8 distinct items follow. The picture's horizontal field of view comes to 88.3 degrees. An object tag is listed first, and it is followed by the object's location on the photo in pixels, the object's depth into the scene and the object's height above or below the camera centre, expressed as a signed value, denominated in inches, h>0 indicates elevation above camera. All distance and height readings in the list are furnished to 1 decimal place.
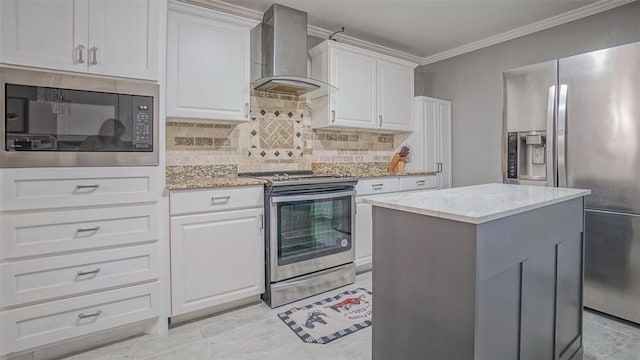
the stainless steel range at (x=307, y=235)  98.0 -18.9
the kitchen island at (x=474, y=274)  44.3 -14.9
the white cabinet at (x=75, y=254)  66.6 -17.3
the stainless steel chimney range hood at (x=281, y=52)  112.7 +44.1
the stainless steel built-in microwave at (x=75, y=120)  66.0 +12.0
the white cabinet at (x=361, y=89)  127.6 +36.9
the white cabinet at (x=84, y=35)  65.5 +30.2
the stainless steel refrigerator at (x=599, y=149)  85.6 +8.4
